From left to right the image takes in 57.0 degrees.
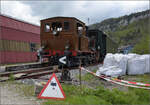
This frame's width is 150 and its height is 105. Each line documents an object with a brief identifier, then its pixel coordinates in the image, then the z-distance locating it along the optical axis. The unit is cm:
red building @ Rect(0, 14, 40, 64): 1255
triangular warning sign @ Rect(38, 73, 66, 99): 353
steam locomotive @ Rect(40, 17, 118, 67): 885
